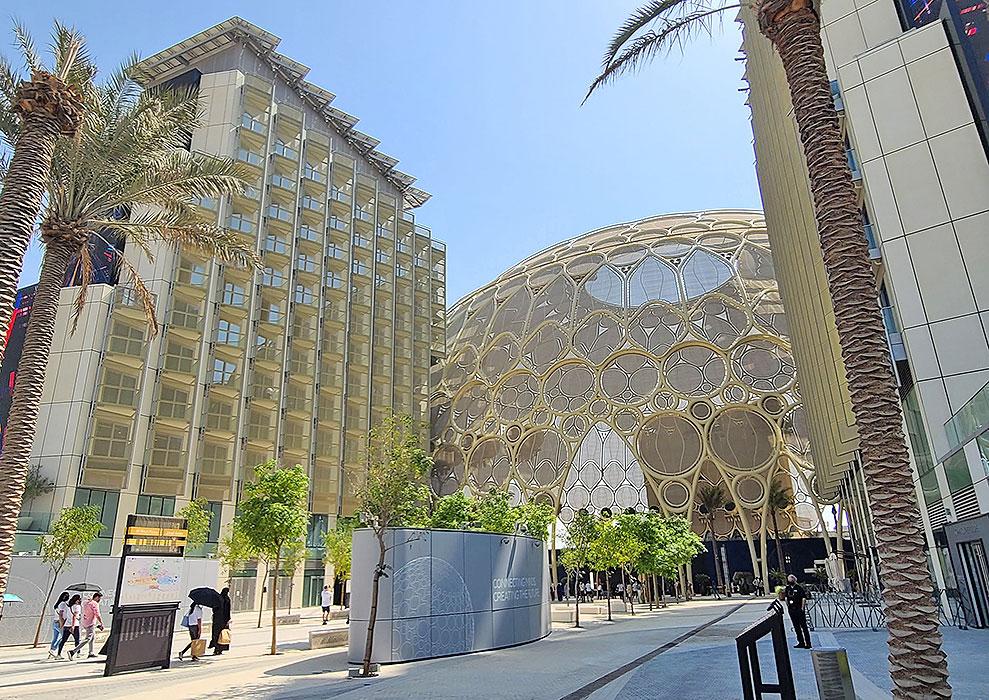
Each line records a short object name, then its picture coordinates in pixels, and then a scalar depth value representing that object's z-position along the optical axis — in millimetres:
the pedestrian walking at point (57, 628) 16983
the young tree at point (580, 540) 29062
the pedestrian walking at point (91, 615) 17250
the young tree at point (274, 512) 18844
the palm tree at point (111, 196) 10586
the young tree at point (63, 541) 22850
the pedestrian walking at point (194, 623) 16298
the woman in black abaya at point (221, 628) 17578
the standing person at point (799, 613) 14836
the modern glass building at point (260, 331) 33938
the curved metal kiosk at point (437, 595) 14672
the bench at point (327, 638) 18406
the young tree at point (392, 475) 14539
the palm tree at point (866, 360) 6363
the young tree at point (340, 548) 35625
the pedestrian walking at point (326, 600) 28634
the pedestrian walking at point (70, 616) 16750
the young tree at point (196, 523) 29281
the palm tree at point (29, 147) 10734
